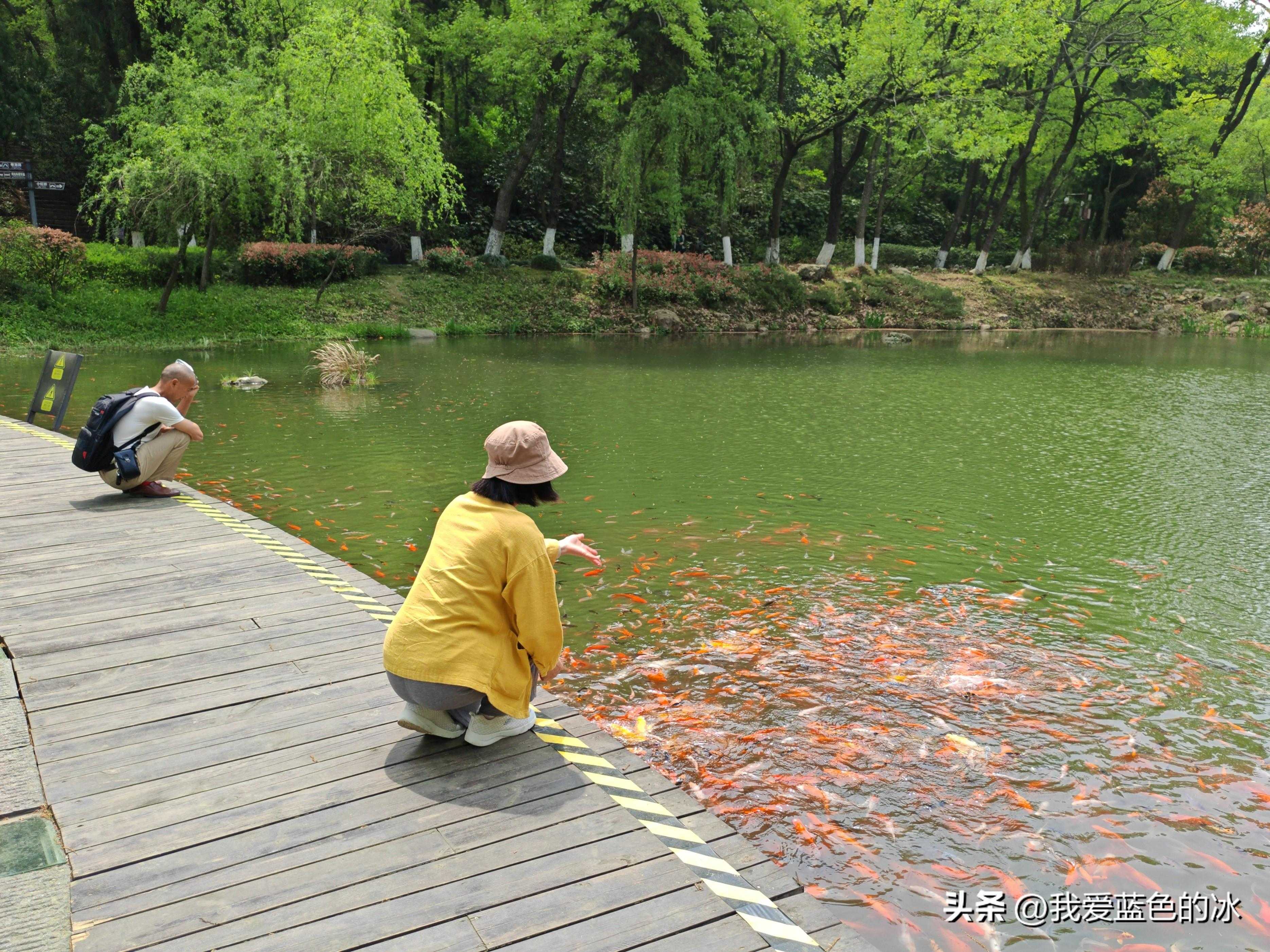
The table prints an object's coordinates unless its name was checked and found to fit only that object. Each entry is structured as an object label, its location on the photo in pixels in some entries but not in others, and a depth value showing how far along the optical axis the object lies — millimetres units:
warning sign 9805
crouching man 6820
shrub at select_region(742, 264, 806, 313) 30562
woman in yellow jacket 3363
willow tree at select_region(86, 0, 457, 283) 18562
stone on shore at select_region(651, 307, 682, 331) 28188
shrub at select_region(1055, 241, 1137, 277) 38156
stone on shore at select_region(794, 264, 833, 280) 32281
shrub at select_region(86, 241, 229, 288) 23672
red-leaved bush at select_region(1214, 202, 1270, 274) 37094
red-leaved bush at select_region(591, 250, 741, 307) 29000
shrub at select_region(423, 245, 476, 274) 28625
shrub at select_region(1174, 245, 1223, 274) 39125
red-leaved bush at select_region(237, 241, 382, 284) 25469
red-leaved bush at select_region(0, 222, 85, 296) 21078
